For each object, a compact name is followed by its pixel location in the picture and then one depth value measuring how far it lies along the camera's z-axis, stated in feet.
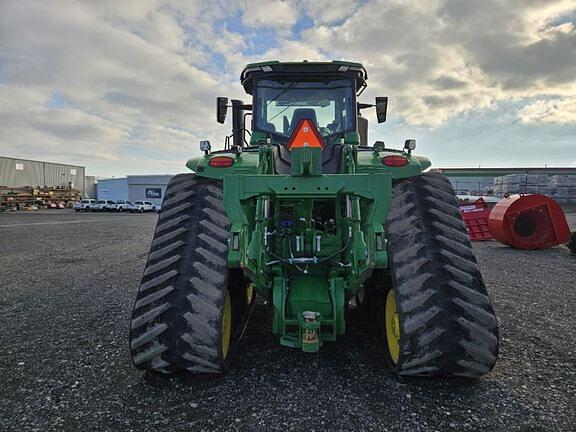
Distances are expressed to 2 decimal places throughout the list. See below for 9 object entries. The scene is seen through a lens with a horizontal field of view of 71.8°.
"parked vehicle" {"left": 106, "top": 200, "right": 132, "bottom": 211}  122.93
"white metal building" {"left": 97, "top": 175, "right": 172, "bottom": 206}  157.38
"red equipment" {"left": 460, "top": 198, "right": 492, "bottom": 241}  39.01
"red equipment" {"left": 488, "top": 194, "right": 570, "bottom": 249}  31.83
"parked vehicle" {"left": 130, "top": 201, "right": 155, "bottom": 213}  125.39
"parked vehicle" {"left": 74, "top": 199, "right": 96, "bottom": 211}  120.37
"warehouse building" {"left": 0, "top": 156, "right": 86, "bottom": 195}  132.16
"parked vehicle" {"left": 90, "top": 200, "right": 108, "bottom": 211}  121.23
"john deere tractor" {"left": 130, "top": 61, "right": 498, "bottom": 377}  7.63
